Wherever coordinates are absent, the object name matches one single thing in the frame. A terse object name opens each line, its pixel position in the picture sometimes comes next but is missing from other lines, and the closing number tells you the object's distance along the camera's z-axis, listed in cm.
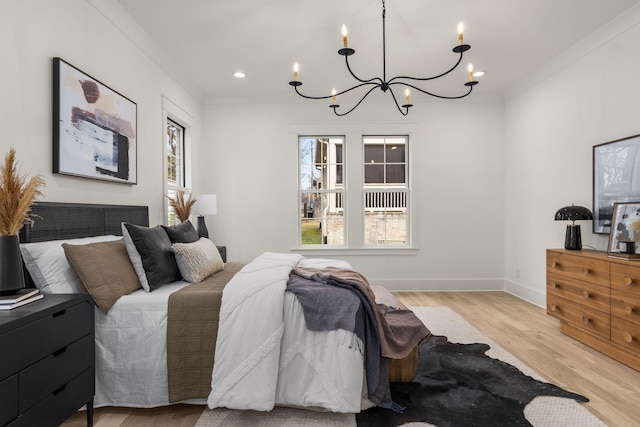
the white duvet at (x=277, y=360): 195
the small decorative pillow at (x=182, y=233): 284
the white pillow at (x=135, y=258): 230
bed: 195
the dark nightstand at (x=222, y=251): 433
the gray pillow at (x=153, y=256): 233
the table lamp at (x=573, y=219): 340
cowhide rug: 198
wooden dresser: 264
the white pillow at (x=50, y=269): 188
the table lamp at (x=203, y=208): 434
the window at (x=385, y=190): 537
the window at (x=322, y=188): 540
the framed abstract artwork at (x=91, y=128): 231
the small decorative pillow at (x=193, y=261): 254
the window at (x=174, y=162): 429
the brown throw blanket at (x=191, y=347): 204
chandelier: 210
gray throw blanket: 203
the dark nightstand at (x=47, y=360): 133
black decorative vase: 153
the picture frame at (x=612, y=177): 303
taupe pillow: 196
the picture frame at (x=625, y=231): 279
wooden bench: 235
